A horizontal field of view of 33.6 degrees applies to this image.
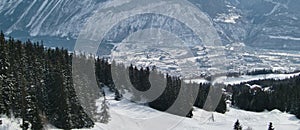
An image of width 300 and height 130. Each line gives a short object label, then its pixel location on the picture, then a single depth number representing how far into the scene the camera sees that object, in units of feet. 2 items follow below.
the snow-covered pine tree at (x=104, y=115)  252.09
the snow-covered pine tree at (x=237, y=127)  261.52
